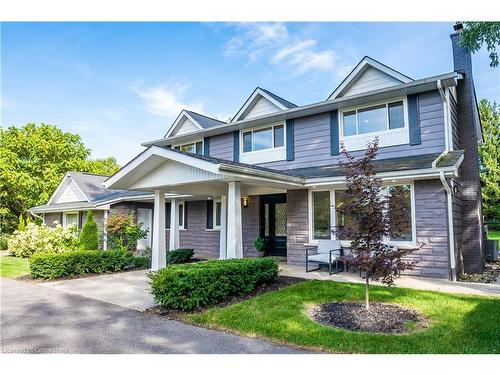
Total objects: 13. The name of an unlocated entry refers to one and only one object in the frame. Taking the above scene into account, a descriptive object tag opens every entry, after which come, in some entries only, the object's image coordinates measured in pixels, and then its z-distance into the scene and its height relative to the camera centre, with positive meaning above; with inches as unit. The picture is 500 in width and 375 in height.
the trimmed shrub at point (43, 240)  592.6 -38.6
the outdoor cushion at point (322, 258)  385.4 -45.2
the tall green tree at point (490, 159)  1112.2 +190.7
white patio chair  383.3 -41.1
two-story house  343.9 +56.8
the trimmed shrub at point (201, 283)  244.7 -48.8
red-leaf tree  218.8 -3.2
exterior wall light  539.4 +27.3
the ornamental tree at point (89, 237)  557.3 -29.7
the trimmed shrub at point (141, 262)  486.9 -62.4
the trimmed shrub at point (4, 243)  855.1 -59.9
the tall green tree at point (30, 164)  978.7 +167.8
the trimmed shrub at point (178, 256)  512.7 -55.9
